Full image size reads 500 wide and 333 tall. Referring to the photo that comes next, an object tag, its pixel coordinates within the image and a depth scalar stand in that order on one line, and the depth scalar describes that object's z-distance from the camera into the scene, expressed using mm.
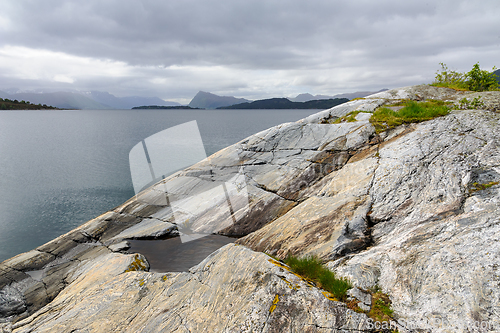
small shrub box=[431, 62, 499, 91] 19984
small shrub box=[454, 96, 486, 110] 14823
